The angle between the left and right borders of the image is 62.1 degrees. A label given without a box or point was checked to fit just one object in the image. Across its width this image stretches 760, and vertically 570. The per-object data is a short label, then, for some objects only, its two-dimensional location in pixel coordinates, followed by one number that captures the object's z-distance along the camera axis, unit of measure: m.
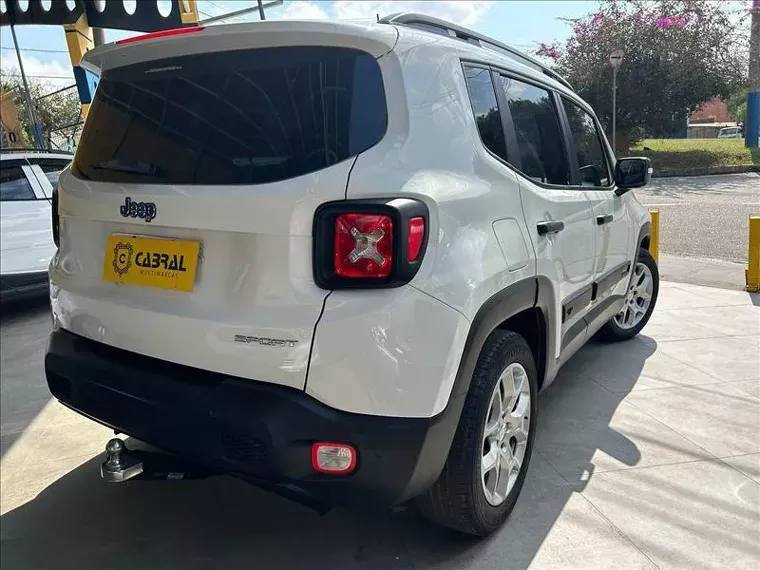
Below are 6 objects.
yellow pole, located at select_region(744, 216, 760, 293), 5.90
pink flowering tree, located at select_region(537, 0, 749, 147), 19.45
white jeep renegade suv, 1.84
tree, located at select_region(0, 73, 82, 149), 32.97
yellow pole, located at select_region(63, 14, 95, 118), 12.66
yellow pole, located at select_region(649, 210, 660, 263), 6.37
